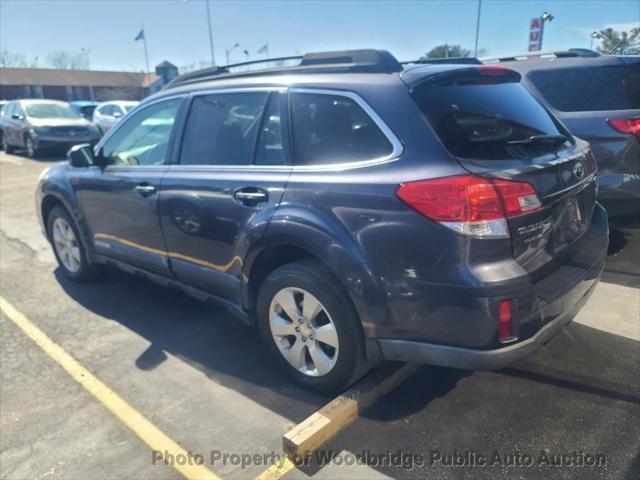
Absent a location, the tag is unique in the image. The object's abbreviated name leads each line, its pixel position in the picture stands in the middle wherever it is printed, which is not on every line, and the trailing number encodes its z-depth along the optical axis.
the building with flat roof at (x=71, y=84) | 60.77
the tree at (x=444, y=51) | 40.88
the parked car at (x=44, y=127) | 14.09
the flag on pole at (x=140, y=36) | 45.25
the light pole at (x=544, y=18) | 23.57
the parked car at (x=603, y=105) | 4.51
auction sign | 24.48
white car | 17.12
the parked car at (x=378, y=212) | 2.29
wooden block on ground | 2.46
